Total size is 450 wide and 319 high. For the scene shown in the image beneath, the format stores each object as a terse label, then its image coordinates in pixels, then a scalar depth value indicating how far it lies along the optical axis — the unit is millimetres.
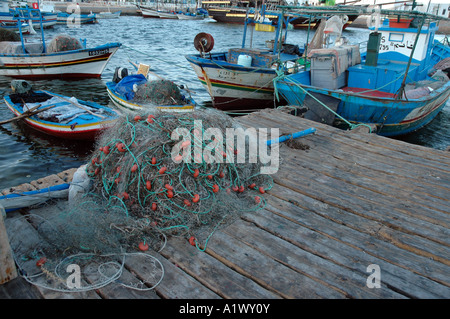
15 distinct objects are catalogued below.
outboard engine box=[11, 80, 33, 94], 11086
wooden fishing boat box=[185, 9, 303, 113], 11844
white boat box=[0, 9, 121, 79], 16203
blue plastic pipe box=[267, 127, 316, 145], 5657
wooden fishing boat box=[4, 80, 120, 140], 9094
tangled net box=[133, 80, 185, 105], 10260
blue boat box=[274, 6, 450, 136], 9117
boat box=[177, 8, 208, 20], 61047
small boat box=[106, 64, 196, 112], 10242
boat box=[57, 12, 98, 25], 42719
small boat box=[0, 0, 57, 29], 30641
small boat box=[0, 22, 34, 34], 29141
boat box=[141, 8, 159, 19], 60219
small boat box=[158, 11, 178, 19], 60469
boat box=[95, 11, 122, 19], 52688
